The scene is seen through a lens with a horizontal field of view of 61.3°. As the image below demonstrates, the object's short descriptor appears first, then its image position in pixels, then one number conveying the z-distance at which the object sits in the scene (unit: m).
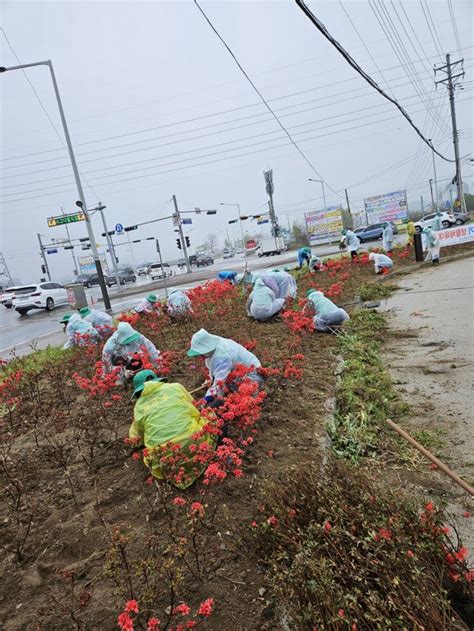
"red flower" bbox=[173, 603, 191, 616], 1.63
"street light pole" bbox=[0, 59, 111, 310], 13.44
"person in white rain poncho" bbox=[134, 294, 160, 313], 9.38
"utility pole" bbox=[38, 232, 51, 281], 47.74
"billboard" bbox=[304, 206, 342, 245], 43.09
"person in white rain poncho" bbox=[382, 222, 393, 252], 18.08
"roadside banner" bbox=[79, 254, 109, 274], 53.13
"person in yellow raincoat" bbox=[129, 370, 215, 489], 2.78
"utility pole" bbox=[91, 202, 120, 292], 29.19
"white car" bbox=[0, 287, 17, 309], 26.73
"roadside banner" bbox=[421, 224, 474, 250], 15.01
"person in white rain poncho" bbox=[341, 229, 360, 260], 16.05
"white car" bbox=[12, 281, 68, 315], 21.00
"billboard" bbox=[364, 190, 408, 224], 42.75
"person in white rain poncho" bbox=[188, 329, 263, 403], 3.61
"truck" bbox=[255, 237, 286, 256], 42.12
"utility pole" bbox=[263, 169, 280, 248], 41.88
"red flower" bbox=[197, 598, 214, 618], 1.65
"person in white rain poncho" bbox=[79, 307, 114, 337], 8.86
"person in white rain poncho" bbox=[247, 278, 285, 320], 7.88
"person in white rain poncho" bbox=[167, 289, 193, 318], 8.40
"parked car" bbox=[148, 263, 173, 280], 38.39
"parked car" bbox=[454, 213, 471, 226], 29.67
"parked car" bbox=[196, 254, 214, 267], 50.66
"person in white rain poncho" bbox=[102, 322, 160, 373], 5.25
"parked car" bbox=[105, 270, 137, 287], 38.45
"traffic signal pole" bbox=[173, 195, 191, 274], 31.30
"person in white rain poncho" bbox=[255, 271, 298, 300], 8.65
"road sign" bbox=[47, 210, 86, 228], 13.92
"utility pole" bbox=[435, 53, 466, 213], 28.71
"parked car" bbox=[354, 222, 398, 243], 34.09
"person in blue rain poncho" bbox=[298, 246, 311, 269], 15.45
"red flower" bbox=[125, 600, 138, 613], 1.54
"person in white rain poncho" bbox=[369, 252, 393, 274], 12.78
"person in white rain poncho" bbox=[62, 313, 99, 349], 7.48
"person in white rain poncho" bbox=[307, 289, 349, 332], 6.93
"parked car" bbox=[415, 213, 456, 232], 29.32
